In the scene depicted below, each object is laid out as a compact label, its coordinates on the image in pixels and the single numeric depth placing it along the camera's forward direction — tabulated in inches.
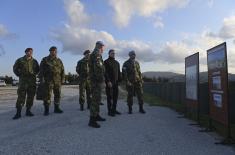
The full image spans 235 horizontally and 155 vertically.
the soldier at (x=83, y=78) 214.7
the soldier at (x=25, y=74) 187.7
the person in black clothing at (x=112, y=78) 187.1
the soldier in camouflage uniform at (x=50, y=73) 193.2
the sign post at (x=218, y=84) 122.3
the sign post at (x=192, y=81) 162.9
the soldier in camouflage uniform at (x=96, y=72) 152.1
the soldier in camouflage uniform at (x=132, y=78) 200.1
